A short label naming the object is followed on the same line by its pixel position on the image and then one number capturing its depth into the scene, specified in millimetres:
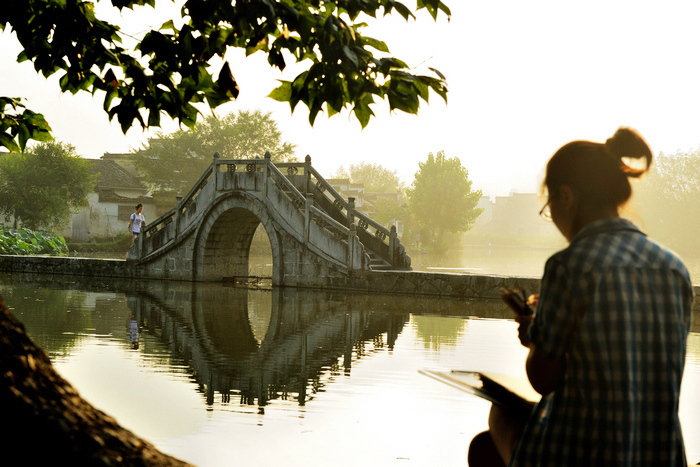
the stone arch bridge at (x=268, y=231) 20000
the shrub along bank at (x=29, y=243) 30828
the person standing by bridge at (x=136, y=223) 22703
